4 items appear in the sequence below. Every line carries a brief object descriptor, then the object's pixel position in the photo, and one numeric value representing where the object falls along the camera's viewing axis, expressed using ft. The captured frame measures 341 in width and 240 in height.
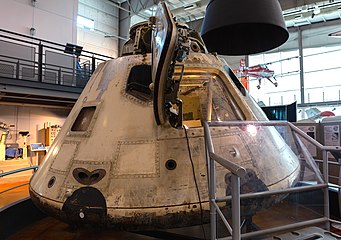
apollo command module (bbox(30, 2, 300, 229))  5.89
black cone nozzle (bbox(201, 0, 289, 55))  9.11
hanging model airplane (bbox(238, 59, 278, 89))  36.27
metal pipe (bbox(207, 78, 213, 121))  7.52
